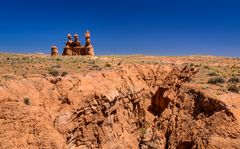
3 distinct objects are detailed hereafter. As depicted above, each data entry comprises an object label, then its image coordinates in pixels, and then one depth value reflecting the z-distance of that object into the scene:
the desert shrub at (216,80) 21.03
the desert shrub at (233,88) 18.35
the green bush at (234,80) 21.39
